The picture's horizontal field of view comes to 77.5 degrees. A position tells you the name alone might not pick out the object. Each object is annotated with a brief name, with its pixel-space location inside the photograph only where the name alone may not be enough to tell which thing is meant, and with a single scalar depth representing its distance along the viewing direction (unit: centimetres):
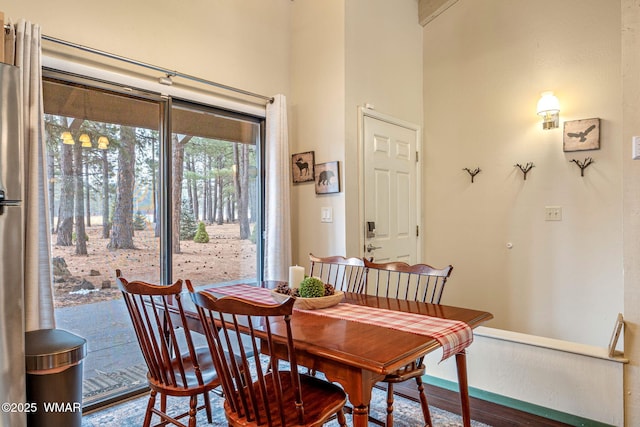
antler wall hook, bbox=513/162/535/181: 332
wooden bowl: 177
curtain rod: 217
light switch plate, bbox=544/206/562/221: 318
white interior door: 333
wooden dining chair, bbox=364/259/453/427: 178
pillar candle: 192
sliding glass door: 231
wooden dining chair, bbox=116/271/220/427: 160
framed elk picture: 333
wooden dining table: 123
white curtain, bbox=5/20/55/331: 195
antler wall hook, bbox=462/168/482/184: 364
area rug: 216
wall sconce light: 310
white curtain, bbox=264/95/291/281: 317
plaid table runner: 144
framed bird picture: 297
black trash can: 174
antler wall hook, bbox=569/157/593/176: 302
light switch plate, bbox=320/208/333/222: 322
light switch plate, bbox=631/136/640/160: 191
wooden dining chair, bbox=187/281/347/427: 126
